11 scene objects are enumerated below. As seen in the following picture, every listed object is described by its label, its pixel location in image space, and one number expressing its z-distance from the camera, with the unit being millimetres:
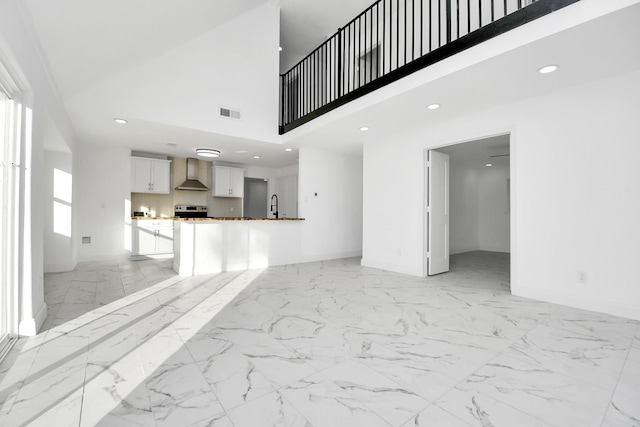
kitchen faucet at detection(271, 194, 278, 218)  8378
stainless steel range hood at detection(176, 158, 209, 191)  7097
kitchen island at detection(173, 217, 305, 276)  4656
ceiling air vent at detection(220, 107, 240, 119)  4910
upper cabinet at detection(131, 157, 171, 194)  6418
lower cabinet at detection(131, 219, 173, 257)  6199
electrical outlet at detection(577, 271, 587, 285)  3066
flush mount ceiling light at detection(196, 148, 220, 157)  6055
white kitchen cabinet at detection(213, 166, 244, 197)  7559
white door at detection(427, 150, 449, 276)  4609
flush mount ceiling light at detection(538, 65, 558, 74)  2686
